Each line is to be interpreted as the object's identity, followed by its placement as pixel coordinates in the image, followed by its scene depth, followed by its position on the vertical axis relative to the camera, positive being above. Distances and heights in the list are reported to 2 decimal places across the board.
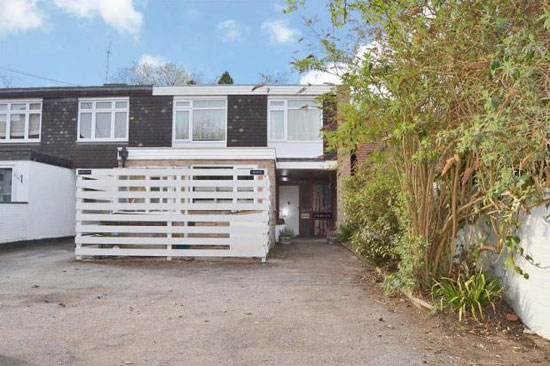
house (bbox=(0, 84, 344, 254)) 15.56 +2.94
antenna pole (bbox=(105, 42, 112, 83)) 23.02 +7.26
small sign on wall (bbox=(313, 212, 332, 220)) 18.31 -0.38
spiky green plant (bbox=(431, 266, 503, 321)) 4.85 -0.97
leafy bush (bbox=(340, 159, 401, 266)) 6.72 -0.19
